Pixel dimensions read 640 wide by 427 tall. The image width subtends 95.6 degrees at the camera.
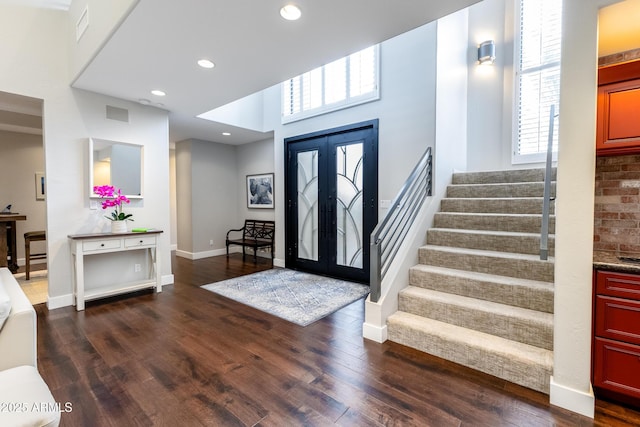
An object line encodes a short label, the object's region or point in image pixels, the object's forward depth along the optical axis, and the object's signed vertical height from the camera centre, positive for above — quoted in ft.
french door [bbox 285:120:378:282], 14.42 +0.34
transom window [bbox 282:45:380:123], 14.33 +6.46
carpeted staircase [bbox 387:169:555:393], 6.81 -2.41
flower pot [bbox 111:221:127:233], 12.16 -0.87
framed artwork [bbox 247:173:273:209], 20.92 +1.11
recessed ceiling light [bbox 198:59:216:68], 9.48 +4.74
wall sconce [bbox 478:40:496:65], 14.11 +7.49
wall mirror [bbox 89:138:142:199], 12.17 +1.79
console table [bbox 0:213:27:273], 15.30 -1.85
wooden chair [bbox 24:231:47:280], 14.97 -1.71
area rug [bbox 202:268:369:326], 10.82 -3.88
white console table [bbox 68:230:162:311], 11.12 -1.83
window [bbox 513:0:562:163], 13.38 +6.19
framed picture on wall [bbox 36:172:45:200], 19.06 +1.34
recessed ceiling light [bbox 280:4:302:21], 6.76 +4.64
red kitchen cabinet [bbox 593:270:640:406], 5.48 -2.52
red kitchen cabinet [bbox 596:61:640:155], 6.14 +2.08
